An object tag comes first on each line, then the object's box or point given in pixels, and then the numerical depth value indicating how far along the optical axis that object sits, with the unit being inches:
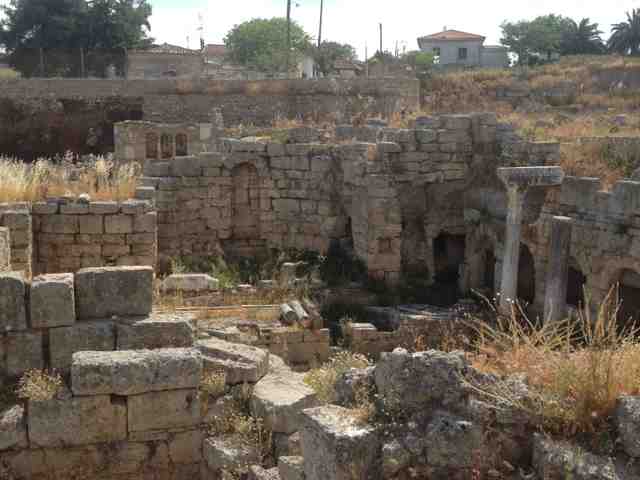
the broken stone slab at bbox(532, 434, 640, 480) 146.9
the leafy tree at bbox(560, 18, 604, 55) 2138.3
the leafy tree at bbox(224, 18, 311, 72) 2368.4
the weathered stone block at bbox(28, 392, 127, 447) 218.8
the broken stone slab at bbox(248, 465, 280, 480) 210.1
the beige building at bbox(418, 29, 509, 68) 2320.4
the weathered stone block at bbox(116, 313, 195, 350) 236.7
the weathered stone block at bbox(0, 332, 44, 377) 226.9
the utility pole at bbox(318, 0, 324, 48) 1747.3
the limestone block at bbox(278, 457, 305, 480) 191.5
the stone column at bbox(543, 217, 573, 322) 443.5
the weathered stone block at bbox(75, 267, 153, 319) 235.9
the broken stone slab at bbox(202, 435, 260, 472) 219.6
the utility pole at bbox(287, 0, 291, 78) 1568.5
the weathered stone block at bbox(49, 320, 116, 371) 231.0
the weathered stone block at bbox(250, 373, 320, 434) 222.7
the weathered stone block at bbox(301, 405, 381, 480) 164.6
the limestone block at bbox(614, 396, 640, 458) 149.9
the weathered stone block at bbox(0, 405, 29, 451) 216.7
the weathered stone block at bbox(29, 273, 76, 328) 225.8
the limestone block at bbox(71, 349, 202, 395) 217.5
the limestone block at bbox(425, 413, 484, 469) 163.3
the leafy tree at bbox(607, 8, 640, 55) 2082.9
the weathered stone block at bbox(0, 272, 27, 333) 222.2
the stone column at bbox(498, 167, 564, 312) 433.1
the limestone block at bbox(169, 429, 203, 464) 230.8
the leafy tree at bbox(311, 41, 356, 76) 1817.2
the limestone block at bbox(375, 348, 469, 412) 173.3
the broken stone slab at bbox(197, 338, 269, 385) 243.3
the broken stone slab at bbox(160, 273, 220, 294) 456.1
